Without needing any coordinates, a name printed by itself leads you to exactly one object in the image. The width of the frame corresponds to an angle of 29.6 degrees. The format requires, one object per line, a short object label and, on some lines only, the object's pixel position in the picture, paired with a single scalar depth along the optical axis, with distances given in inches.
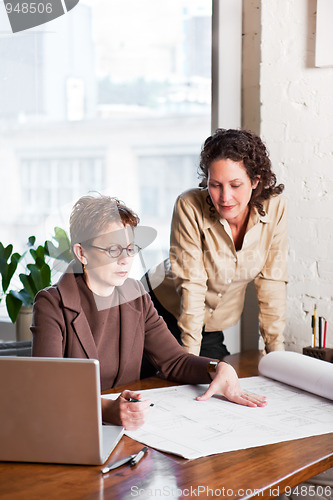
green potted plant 68.1
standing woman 72.1
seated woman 56.5
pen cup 72.7
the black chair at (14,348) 73.0
